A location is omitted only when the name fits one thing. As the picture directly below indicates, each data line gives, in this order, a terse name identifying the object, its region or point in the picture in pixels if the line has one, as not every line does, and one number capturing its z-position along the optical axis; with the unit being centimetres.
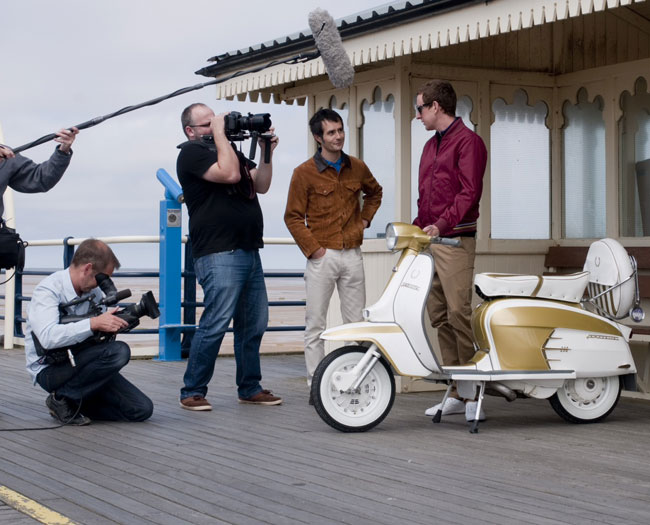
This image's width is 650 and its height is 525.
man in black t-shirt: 664
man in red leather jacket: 650
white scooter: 596
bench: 753
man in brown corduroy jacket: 716
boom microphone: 646
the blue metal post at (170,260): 1037
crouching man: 597
